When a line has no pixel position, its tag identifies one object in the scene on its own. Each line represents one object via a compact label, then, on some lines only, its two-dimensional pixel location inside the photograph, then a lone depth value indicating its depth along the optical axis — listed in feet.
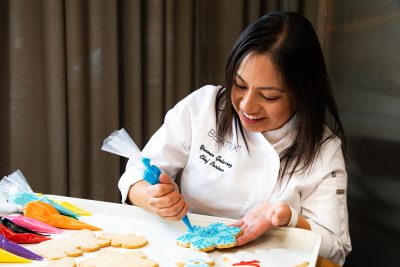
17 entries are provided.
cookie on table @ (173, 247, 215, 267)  2.78
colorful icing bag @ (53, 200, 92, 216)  3.56
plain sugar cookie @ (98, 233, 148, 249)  3.01
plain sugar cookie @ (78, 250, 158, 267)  2.72
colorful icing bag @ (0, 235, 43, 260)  2.79
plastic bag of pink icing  3.17
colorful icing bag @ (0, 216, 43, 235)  3.08
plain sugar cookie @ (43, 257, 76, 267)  2.67
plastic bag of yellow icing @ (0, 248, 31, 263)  2.72
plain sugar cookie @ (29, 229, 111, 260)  2.85
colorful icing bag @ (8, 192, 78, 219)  3.48
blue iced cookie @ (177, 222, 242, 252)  3.01
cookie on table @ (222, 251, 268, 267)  2.86
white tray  2.95
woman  3.53
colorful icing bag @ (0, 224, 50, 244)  3.00
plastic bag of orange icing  3.31
